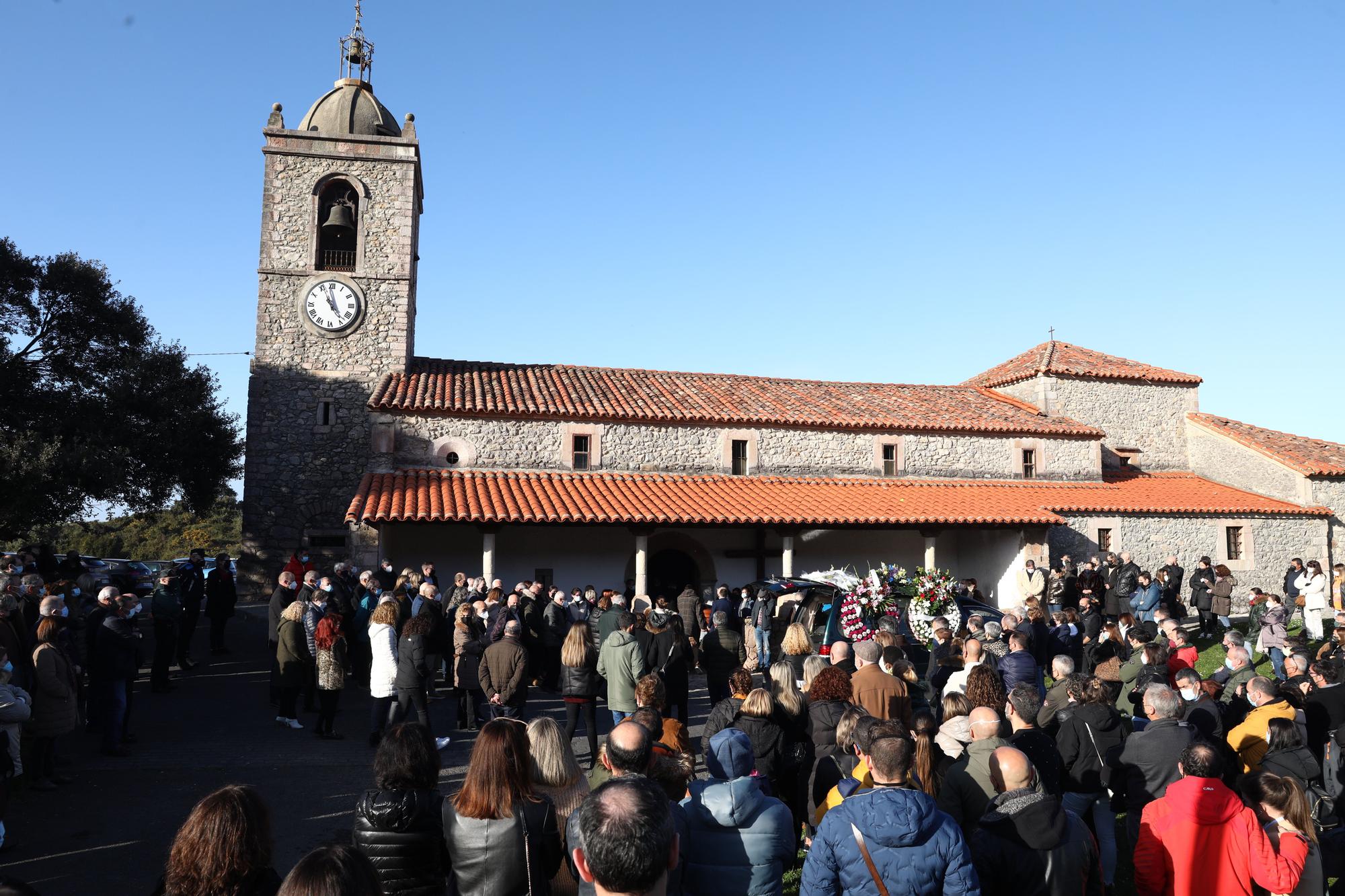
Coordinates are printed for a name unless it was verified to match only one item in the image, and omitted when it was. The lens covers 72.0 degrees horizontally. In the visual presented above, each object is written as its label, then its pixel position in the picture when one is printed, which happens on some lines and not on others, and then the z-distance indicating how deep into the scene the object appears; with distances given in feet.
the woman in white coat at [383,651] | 31.35
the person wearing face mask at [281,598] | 37.81
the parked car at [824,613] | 43.80
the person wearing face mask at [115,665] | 30.25
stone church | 64.85
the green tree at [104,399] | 73.36
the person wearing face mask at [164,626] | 38.93
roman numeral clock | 70.49
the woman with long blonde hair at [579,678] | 30.68
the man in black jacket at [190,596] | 45.73
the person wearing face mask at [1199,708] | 22.49
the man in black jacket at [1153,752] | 18.95
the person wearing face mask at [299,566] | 50.11
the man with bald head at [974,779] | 15.96
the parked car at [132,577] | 55.26
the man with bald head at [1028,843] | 13.34
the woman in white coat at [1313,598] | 52.85
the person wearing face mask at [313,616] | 34.78
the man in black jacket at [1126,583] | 56.75
